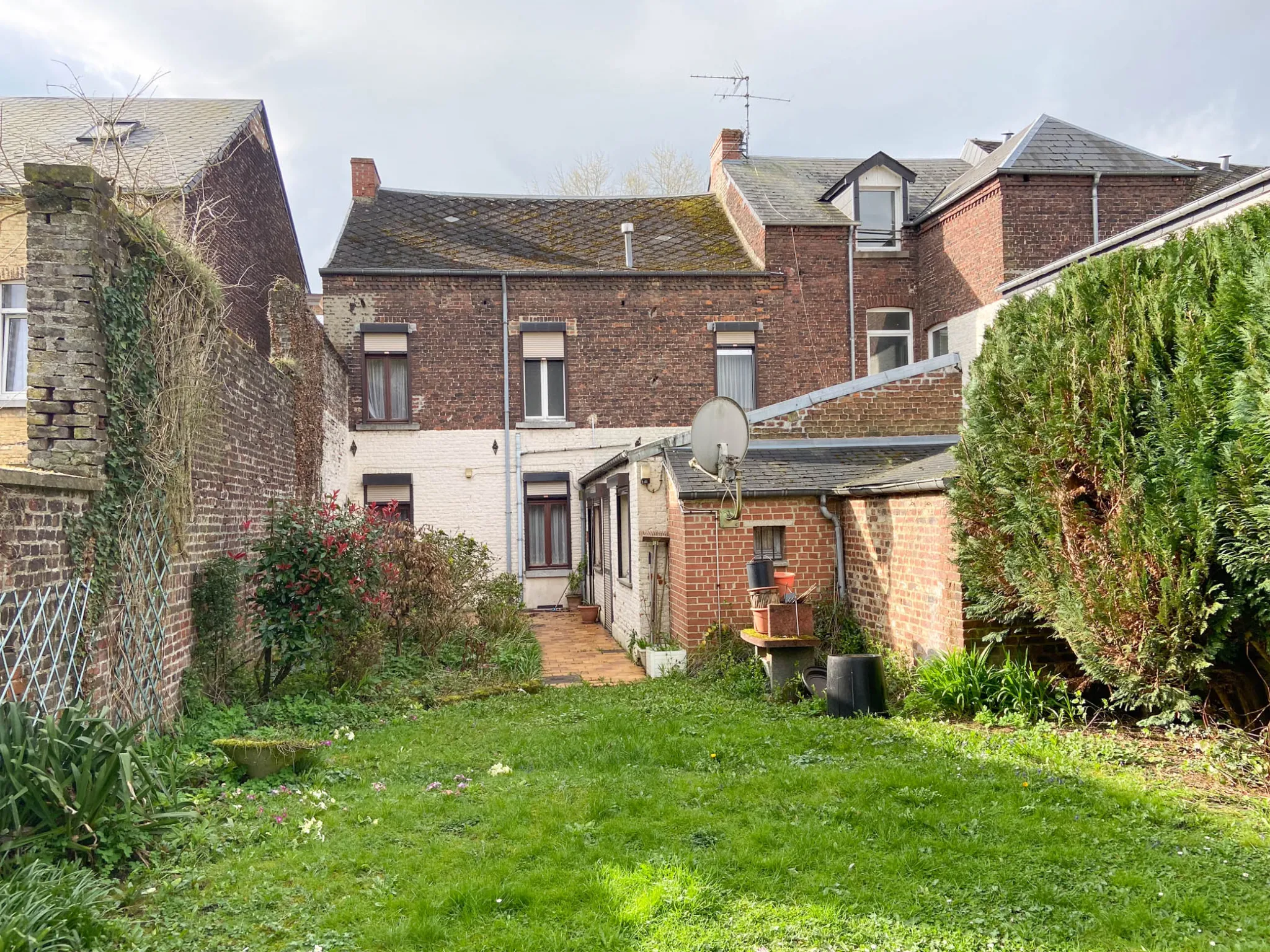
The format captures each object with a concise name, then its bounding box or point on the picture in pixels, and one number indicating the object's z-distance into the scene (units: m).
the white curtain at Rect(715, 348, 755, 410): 18.75
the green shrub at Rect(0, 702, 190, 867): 4.19
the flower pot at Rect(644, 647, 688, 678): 10.01
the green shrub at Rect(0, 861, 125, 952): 3.43
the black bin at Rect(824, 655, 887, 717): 7.41
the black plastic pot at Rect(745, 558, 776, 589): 8.84
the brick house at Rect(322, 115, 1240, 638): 18.20
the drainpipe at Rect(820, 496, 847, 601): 10.28
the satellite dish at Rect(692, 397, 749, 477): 9.73
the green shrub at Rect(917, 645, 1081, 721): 7.00
